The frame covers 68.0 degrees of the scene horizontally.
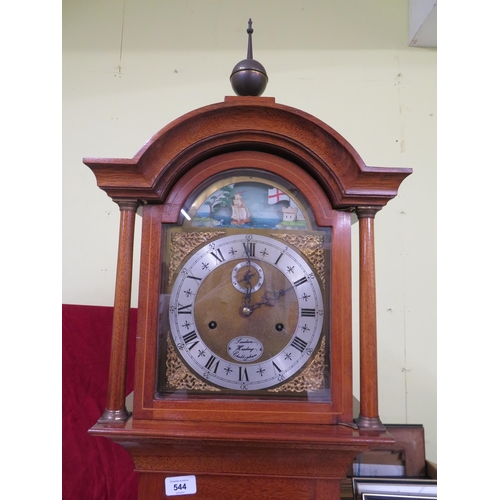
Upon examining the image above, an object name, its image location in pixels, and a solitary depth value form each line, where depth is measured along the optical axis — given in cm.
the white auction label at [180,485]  76
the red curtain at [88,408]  114
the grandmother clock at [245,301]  75
